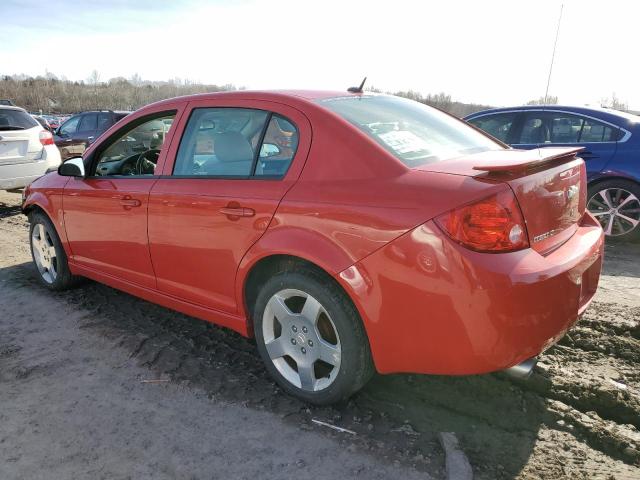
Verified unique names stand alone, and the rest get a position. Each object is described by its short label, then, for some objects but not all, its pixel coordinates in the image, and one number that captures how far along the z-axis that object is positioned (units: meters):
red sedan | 2.19
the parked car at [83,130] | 13.84
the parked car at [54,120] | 21.74
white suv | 8.14
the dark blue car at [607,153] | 5.89
